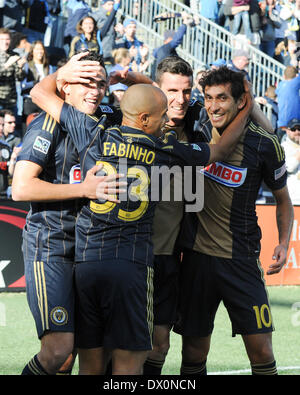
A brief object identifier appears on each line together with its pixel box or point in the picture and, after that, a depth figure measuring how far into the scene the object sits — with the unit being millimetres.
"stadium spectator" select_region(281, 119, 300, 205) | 11883
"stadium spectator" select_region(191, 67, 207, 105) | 12088
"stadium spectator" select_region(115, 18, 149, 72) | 14633
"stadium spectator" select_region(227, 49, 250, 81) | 14117
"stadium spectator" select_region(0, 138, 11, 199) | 10508
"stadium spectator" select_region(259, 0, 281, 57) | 17531
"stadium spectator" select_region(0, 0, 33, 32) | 13152
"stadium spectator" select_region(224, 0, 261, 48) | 16641
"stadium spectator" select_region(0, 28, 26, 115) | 11867
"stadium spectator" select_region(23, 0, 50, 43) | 13992
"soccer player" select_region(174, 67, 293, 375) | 4660
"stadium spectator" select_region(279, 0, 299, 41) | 18219
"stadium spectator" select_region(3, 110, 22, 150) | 11375
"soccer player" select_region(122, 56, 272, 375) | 4730
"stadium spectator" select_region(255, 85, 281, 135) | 15133
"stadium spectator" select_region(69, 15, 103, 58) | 12844
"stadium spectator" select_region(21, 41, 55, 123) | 12180
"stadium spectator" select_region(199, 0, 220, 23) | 17016
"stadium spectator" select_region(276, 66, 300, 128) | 13945
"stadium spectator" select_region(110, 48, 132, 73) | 12820
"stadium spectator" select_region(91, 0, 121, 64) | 14080
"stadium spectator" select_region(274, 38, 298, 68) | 17625
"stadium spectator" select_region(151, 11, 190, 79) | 13656
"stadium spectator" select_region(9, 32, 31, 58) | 12367
